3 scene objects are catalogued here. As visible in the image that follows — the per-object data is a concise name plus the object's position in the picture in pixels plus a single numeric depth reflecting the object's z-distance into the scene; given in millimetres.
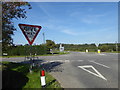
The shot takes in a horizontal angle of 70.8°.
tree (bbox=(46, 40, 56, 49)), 34422
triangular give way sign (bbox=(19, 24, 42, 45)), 4292
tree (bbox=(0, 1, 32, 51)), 4768
